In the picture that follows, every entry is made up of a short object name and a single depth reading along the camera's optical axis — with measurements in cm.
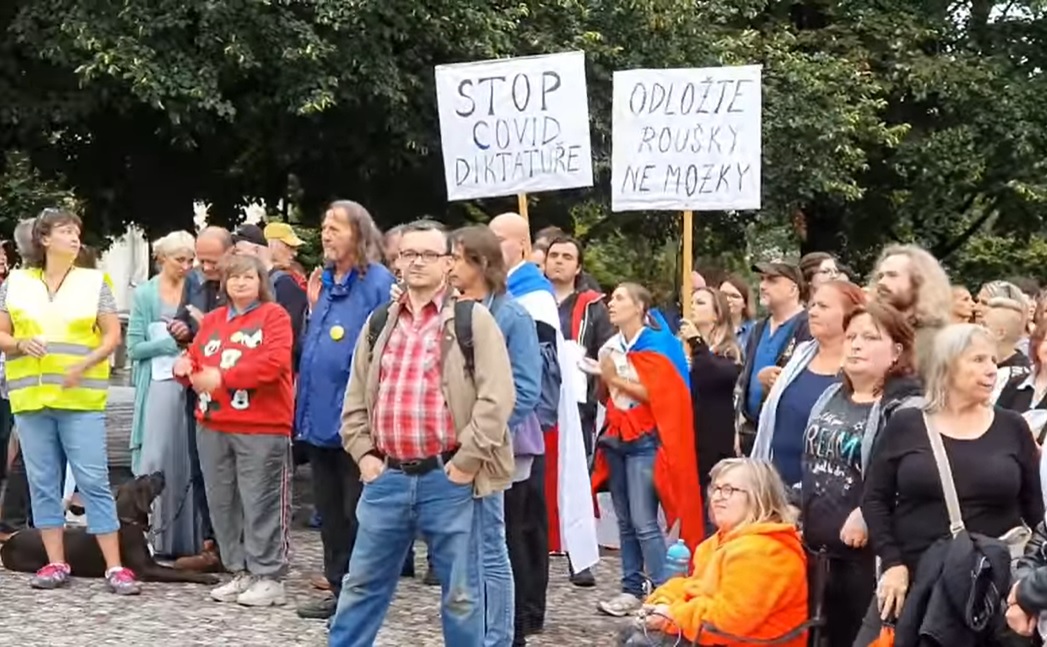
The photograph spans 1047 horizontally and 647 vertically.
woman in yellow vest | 827
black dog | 873
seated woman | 569
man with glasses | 599
